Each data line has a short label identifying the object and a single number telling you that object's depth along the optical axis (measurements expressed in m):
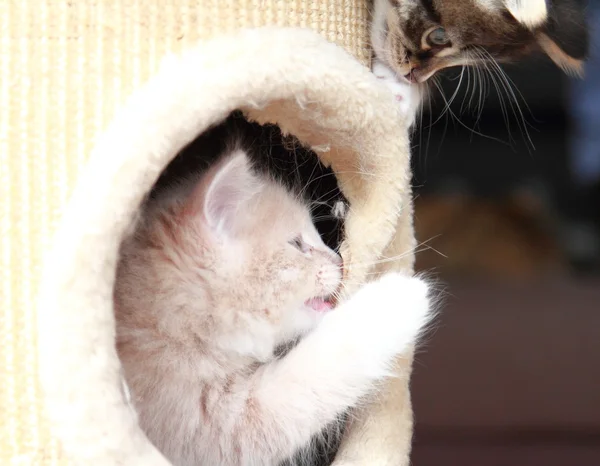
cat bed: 0.82
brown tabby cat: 0.97
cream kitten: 0.88
